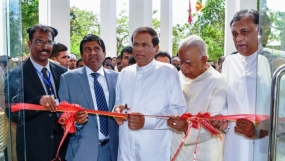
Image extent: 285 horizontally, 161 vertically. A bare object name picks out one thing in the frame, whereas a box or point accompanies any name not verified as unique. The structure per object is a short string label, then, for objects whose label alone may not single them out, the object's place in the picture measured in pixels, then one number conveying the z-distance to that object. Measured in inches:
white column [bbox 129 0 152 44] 472.4
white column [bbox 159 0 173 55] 661.3
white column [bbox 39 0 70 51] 328.5
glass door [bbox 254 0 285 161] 83.3
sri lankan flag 967.6
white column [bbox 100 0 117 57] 469.1
